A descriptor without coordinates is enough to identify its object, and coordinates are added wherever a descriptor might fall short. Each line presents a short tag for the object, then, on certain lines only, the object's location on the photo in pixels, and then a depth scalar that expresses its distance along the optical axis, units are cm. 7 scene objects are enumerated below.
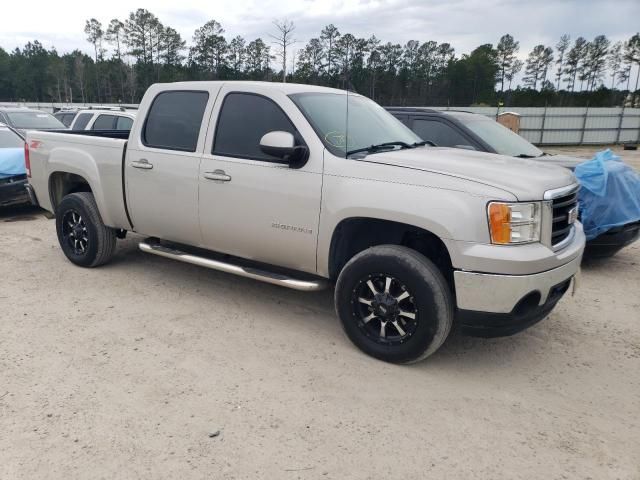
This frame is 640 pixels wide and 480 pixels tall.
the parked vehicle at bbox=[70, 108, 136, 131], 1073
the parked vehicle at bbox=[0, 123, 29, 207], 823
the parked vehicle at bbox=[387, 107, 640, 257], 611
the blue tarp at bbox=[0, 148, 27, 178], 826
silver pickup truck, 331
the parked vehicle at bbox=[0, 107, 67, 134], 1287
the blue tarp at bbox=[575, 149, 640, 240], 582
